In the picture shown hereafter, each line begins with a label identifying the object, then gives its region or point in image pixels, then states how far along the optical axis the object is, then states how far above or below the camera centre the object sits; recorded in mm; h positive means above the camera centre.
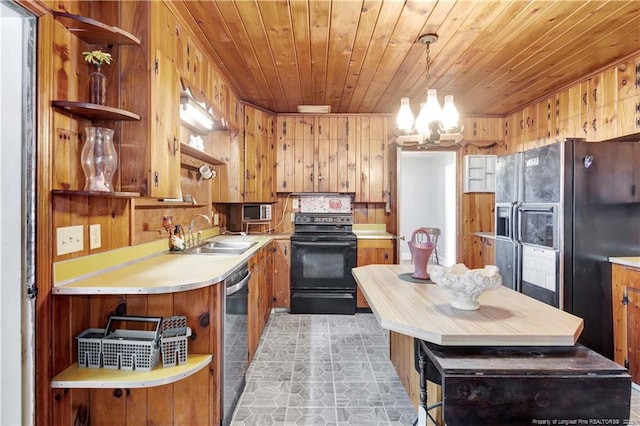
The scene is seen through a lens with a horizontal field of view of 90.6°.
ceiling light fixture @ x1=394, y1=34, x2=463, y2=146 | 2162 +614
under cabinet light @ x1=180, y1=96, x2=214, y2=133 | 2178 +750
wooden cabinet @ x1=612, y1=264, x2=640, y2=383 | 2189 -767
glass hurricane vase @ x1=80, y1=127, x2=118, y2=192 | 1416 +238
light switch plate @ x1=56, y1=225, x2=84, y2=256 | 1331 -123
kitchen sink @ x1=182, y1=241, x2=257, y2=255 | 2531 -319
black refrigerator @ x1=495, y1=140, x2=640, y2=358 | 2395 -109
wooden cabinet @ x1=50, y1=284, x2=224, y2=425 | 1405 -799
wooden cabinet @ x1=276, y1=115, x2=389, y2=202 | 4113 +720
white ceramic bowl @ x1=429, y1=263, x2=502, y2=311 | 1345 -314
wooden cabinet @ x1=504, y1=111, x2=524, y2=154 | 3906 +991
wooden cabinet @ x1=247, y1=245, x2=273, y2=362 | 2488 -778
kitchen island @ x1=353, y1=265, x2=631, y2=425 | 1105 -565
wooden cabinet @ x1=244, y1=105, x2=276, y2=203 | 3650 +664
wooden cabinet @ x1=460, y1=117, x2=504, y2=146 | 4184 +1073
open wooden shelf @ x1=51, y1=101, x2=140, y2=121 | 1298 +442
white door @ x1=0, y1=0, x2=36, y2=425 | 1176 -7
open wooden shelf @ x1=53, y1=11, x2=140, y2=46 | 1296 +794
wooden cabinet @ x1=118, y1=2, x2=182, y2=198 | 1570 +545
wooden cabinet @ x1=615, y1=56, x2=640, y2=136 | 2455 +901
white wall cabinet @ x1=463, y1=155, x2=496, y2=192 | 4176 +489
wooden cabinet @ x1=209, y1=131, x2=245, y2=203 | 3379 +410
